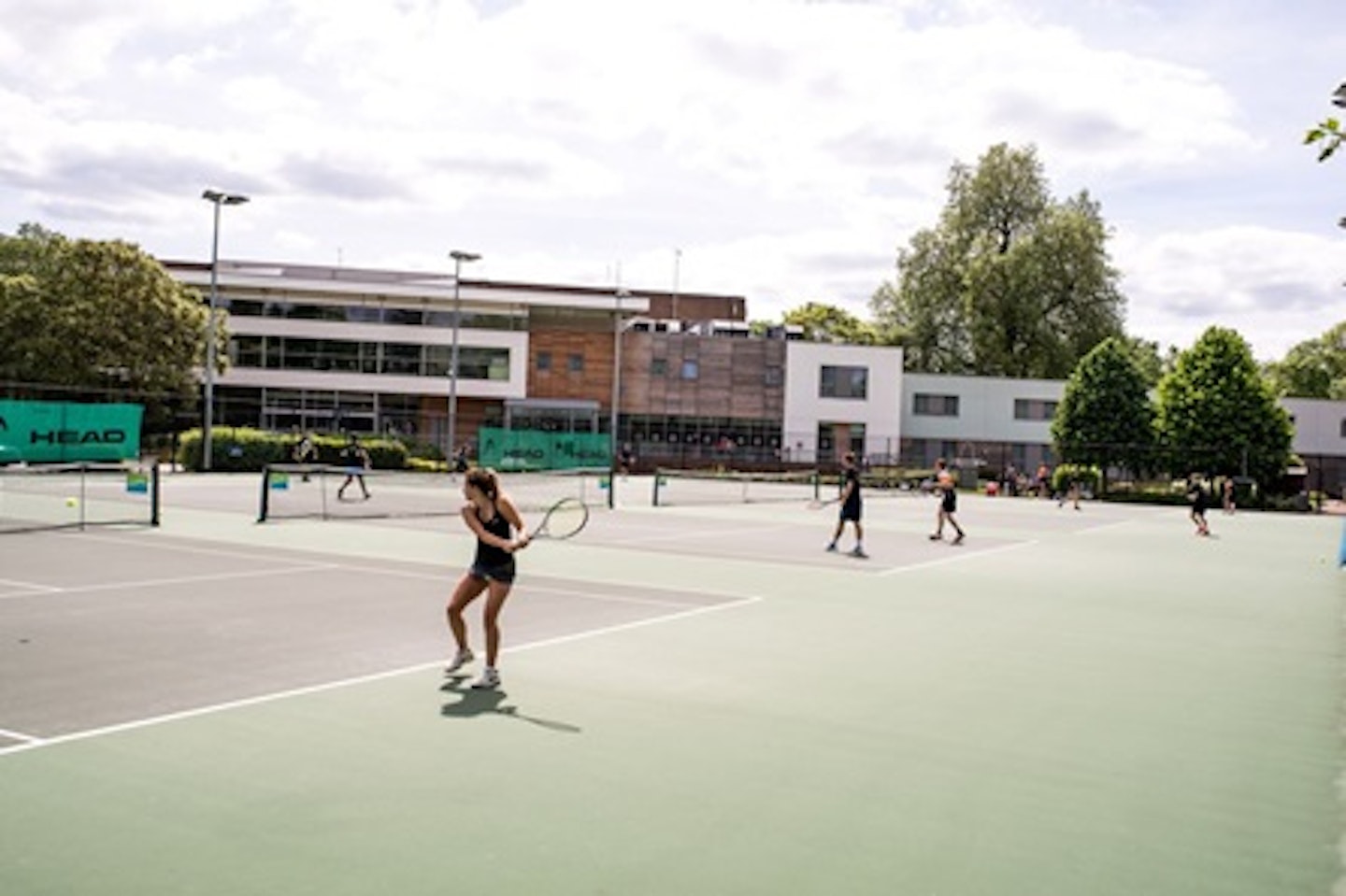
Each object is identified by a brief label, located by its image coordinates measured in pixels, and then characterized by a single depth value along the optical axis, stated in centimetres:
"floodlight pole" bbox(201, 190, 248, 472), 4497
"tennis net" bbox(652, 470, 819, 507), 4138
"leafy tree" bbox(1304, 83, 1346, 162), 443
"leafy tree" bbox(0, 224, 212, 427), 5769
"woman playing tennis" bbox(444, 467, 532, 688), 910
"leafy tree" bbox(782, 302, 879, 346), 9144
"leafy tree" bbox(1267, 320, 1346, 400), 10744
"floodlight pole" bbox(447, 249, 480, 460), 5650
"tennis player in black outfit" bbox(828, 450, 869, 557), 2188
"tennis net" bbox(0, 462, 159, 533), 2225
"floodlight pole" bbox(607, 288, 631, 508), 6309
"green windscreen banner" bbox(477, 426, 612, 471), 5684
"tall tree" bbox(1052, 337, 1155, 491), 6309
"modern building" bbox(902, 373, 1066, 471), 7525
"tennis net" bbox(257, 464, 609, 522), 2642
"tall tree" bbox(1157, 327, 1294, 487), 5822
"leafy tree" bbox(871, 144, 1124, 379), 7694
